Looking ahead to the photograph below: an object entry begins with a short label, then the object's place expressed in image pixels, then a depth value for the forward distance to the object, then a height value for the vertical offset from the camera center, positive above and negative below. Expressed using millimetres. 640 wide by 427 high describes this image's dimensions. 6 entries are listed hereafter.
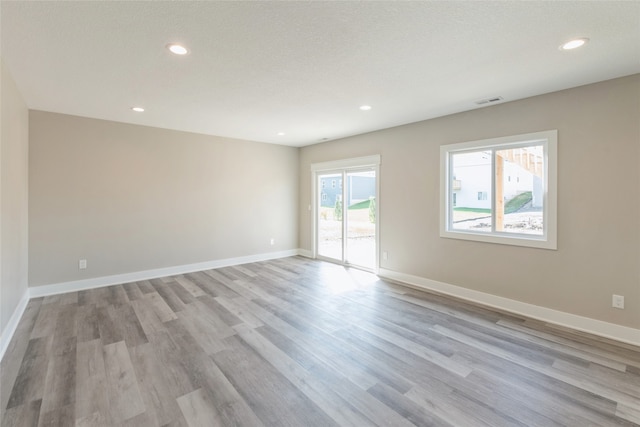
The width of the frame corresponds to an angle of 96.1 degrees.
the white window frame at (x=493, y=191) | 3187 +266
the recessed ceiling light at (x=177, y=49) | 2239 +1314
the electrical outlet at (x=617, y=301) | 2826 -899
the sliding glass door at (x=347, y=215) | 5344 -54
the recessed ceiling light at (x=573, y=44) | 2155 +1281
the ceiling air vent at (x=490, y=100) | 3373 +1333
